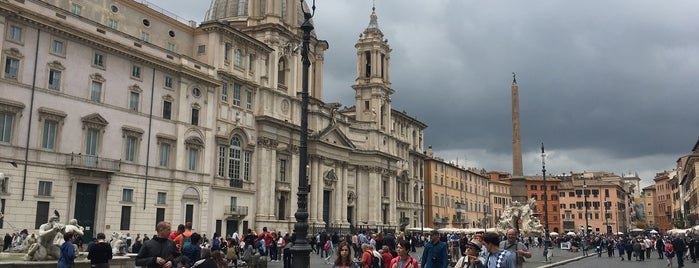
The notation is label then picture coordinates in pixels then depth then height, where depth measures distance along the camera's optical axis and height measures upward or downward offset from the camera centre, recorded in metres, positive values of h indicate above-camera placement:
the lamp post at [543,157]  41.81 +4.79
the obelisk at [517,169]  44.66 +4.21
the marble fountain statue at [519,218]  43.03 +0.59
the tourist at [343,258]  9.25 -0.52
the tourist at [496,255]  6.96 -0.33
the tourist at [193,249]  10.41 -0.47
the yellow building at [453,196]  75.88 +4.06
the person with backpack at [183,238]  11.63 -0.32
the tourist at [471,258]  7.54 -0.41
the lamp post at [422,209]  70.88 +1.88
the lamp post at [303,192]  13.02 +0.73
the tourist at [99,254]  9.69 -0.53
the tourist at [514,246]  9.08 -0.30
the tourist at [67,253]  10.64 -0.58
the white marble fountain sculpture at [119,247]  20.41 -0.89
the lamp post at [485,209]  91.94 +2.53
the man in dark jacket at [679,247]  27.22 -0.86
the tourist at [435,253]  10.78 -0.49
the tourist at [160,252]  8.35 -0.42
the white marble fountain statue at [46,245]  15.20 -0.64
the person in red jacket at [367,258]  10.45 -0.58
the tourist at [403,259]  9.48 -0.53
